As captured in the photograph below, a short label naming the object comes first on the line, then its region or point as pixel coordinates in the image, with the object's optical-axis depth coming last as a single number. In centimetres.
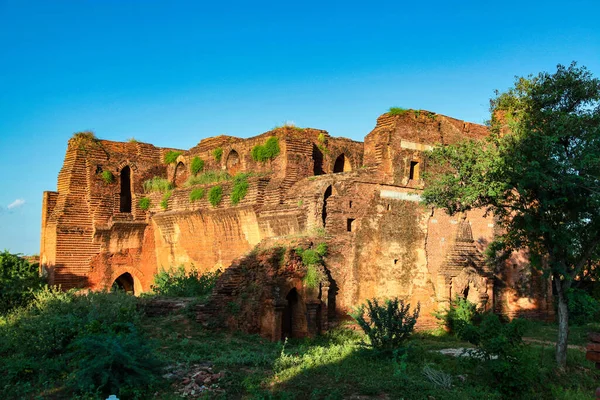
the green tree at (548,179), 1156
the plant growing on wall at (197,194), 2058
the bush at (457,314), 1680
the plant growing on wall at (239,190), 1877
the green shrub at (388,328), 1209
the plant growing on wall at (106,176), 2336
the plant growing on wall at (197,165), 2303
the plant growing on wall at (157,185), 2347
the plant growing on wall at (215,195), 1973
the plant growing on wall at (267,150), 1934
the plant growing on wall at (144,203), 2341
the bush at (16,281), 1647
